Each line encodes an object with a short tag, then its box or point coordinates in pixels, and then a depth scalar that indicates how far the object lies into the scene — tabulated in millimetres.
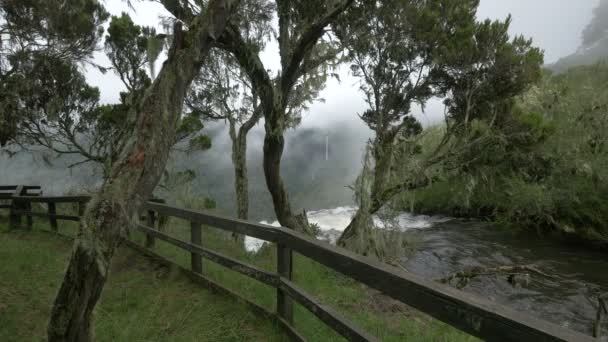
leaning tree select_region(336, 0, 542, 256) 9445
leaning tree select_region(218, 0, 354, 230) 6324
